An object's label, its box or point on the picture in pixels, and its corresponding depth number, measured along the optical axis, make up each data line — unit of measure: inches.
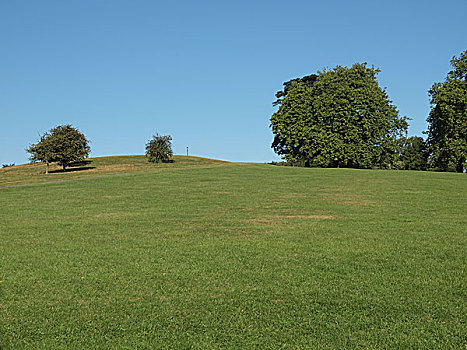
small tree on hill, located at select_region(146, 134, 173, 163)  2117.4
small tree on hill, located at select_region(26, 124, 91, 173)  1739.7
